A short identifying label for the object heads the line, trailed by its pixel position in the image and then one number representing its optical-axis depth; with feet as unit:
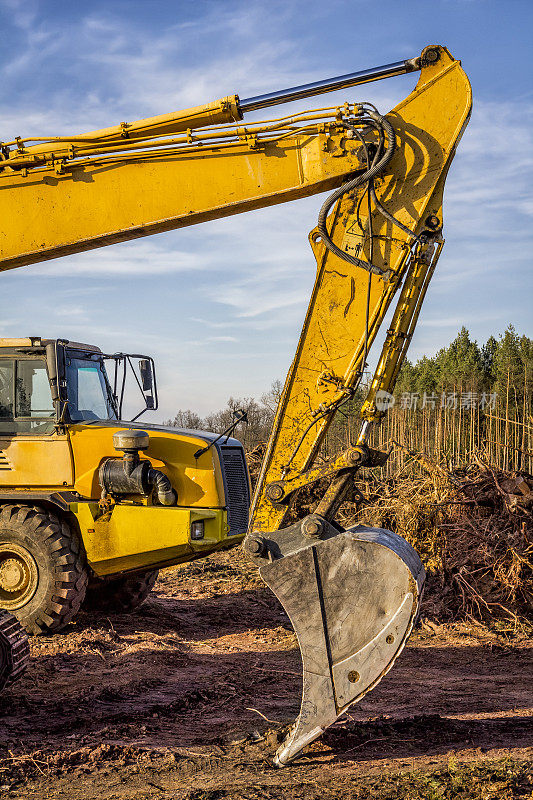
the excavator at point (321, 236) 15.44
